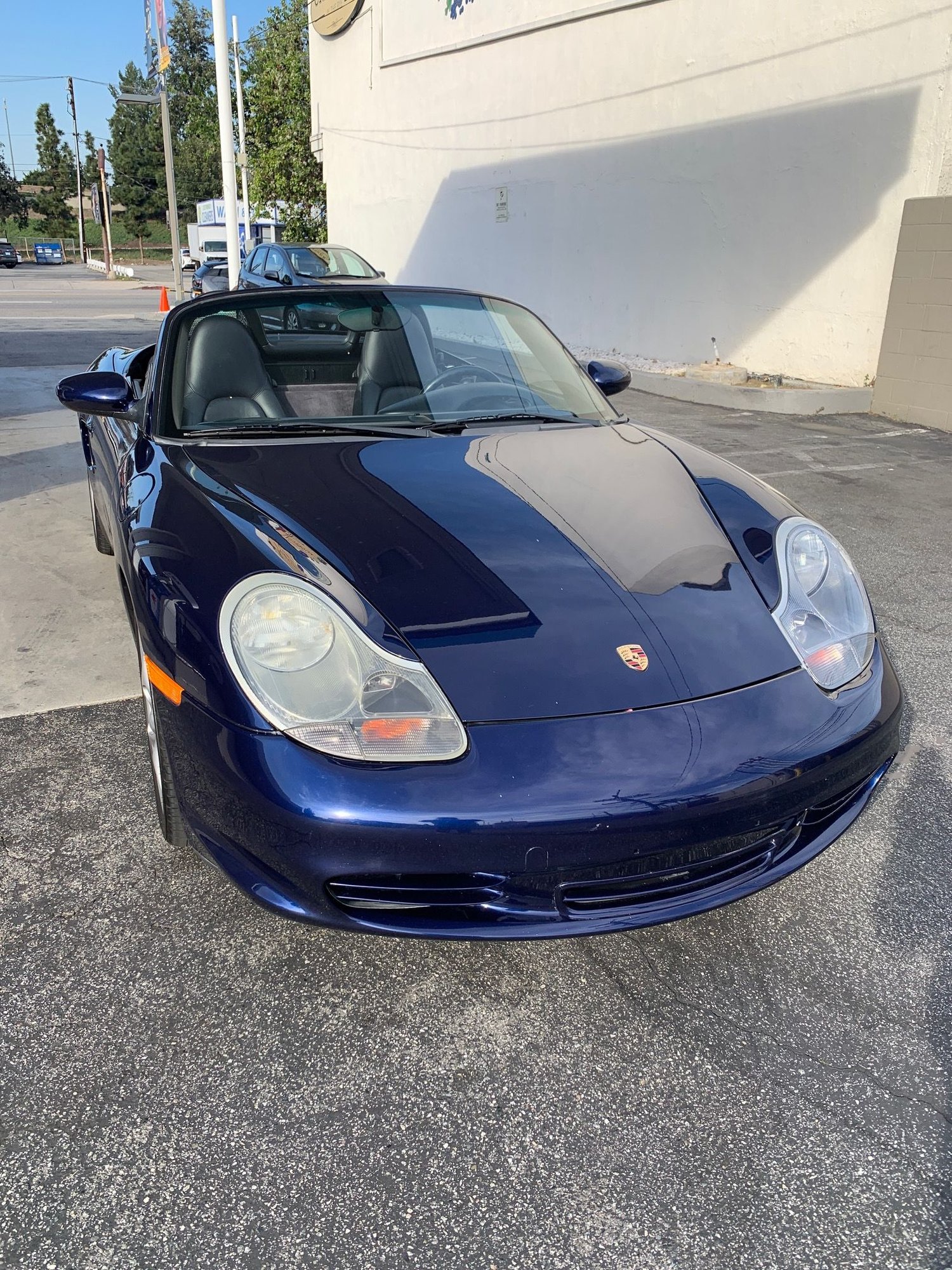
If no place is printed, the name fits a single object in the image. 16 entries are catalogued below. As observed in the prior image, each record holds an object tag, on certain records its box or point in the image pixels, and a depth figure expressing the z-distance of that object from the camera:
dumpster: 53.94
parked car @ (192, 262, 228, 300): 17.45
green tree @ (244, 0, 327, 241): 25.00
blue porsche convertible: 1.72
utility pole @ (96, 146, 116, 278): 41.78
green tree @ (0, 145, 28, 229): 71.88
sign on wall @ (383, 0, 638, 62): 12.95
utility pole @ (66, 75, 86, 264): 62.41
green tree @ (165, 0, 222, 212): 60.50
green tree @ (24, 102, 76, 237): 73.81
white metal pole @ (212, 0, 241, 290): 10.70
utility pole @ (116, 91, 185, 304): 17.08
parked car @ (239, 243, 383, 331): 12.37
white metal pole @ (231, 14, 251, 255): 24.13
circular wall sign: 17.97
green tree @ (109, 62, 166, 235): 68.31
